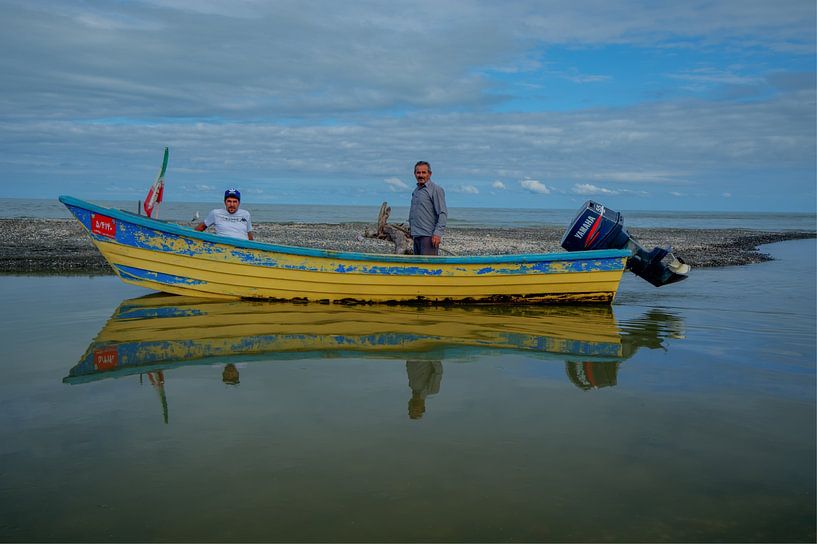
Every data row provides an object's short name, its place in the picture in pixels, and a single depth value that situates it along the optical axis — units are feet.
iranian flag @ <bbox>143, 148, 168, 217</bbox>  33.06
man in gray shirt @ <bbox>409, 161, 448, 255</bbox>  30.78
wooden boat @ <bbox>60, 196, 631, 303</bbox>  31.27
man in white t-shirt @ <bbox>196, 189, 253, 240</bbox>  31.83
